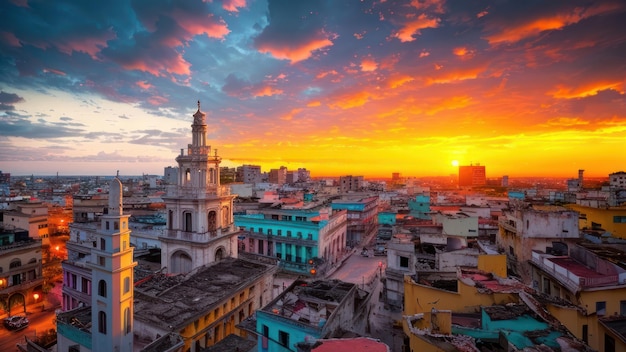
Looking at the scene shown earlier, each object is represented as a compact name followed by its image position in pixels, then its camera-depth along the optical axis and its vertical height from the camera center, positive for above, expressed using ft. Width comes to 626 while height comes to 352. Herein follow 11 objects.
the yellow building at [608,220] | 120.26 -17.02
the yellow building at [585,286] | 56.29 -23.10
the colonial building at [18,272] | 111.45 -32.29
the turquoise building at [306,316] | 58.44 -25.72
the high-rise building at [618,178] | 335.67 -4.05
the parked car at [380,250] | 176.84 -39.56
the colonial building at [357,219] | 215.10 -27.84
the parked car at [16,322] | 98.73 -42.59
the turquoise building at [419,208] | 213.05 -21.78
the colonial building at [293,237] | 147.43 -27.75
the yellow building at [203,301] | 63.55 -26.43
